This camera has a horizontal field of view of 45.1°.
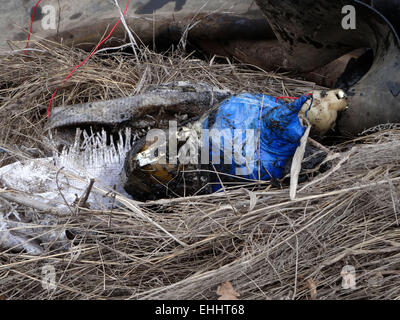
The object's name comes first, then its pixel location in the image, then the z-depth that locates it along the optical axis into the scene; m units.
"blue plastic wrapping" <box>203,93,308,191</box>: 1.79
